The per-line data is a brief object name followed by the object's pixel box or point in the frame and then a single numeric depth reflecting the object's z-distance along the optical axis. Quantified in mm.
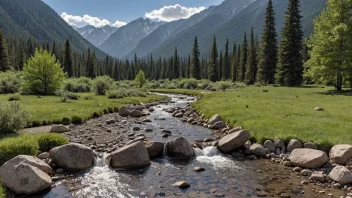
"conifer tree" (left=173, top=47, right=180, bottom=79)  126719
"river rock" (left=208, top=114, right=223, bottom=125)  23397
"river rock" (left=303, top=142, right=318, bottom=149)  14848
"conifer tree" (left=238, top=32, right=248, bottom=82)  93062
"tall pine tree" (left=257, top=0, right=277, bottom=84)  66188
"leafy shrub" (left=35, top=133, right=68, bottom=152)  14562
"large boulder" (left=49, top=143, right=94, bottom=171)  12906
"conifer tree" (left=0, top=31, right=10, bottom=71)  79000
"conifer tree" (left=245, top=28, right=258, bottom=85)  78188
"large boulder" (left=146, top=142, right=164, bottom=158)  15159
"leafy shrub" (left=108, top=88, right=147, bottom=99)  46216
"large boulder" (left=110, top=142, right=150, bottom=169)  13484
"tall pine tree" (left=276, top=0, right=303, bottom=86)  56375
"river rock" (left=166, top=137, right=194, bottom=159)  15305
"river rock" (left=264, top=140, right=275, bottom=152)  15732
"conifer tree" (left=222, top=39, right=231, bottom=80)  123844
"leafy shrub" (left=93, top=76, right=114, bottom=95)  50969
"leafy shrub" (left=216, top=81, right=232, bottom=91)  67062
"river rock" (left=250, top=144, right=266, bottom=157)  15289
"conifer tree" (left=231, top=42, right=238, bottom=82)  108188
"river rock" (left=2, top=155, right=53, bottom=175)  10537
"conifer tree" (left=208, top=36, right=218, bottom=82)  99325
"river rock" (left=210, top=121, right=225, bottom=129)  22359
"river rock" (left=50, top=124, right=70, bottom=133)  20188
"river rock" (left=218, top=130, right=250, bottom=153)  16016
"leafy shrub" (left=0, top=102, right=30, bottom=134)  16375
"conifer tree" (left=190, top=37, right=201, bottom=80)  103500
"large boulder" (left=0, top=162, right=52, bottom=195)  10117
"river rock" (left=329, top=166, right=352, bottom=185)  11207
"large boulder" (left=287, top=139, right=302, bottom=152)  15203
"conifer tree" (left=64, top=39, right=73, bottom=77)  94000
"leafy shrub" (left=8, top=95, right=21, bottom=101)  32656
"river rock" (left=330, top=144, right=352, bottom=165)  13023
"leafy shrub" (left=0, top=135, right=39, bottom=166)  11883
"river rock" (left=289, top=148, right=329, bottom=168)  13078
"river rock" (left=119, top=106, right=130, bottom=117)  30438
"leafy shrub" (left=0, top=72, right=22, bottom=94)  43341
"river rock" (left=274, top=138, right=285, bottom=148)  15711
